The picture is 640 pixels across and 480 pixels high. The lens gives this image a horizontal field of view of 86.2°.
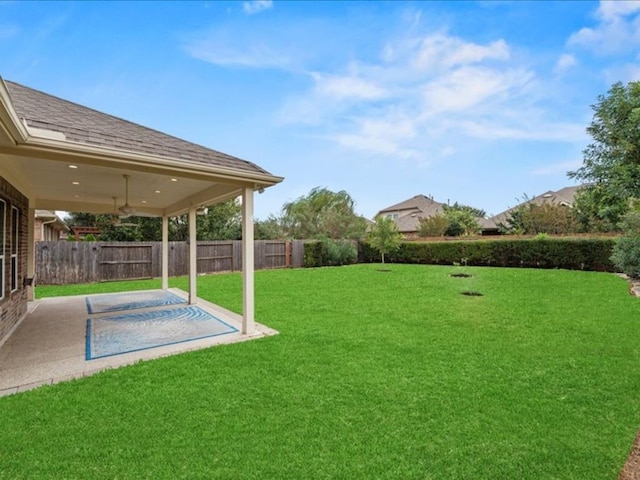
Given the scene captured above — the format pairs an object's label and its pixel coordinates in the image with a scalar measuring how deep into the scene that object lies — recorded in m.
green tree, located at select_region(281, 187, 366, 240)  24.77
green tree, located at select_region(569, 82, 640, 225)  7.97
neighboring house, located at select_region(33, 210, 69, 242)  14.62
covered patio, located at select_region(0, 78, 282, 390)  4.03
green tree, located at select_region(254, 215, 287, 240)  26.59
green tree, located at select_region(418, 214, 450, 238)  26.22
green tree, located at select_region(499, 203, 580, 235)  20.48
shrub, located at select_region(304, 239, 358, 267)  19.03
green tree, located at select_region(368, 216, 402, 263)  17.50
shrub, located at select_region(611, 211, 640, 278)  10.67
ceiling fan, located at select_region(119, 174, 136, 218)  7.43
